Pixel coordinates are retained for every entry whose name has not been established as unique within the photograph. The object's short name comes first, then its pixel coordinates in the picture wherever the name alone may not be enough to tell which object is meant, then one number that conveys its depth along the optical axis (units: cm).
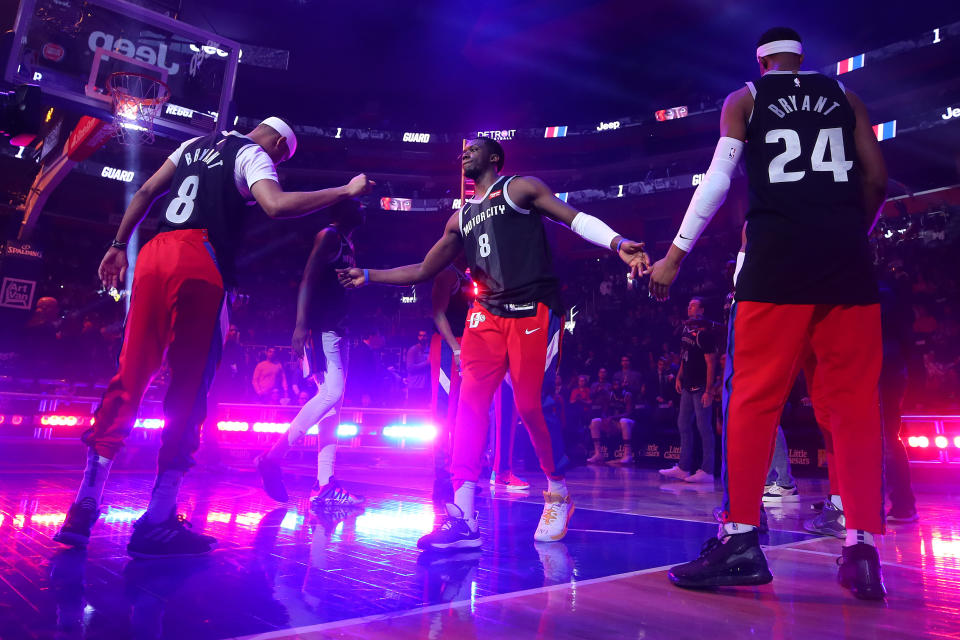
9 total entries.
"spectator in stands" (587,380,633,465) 1030
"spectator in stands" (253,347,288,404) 1027
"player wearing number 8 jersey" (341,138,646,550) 288
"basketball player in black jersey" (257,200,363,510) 407
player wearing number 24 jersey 207
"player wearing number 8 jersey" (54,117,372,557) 252
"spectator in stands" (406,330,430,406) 1328
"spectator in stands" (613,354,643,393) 1231
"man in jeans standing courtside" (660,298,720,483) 636
